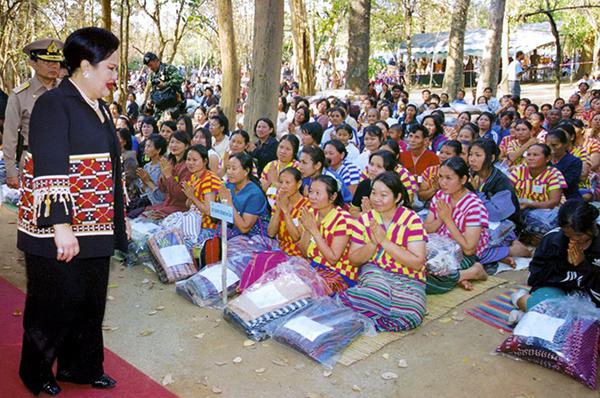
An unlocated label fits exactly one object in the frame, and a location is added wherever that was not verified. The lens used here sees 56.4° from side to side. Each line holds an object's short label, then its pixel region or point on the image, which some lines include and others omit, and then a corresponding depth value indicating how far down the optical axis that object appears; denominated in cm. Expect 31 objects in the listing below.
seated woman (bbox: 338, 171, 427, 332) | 351
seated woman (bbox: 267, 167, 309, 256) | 414
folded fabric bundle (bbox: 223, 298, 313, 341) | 345
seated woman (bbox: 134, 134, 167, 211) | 577
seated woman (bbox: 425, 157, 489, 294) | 413
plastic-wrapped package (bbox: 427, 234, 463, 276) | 403
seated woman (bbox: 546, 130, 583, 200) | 555
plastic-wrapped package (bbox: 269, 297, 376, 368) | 318
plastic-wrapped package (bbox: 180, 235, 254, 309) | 396
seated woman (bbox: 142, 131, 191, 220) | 533
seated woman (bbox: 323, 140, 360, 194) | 544
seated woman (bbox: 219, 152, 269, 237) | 447
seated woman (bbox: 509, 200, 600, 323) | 319
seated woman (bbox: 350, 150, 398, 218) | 470
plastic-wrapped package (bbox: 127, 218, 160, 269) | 474
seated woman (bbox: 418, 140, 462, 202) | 531
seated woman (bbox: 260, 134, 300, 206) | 530
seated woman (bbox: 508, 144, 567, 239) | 511
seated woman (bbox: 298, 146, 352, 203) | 473
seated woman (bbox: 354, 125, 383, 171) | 595
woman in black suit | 239
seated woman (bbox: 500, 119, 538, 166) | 675
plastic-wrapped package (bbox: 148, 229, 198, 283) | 436
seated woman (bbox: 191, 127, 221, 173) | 607
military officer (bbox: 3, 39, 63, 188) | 396
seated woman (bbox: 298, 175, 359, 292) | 377
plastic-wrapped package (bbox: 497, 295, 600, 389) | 295
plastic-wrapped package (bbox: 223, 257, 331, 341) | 347
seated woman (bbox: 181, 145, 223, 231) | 476
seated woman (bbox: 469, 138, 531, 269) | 469
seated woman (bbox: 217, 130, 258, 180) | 591
